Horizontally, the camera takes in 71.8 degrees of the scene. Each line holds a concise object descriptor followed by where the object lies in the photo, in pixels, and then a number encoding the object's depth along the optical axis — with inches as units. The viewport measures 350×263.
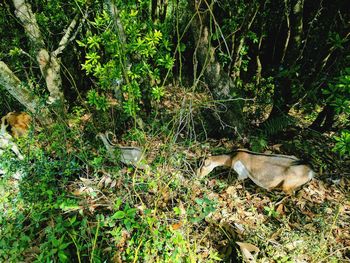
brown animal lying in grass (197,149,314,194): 109.7
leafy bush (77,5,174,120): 109.0
